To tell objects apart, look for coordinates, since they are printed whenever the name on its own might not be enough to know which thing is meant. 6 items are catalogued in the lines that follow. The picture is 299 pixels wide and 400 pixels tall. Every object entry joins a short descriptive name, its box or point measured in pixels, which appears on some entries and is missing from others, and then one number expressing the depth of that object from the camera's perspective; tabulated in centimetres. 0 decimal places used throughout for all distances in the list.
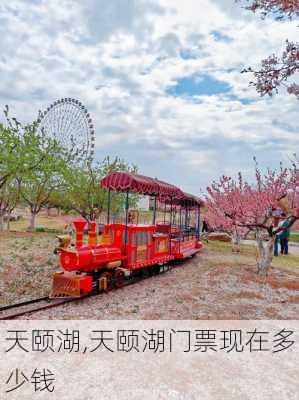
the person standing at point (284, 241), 1845
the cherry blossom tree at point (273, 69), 480
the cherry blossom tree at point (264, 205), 1017
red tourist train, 782
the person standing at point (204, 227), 2612
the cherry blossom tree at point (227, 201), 1114
